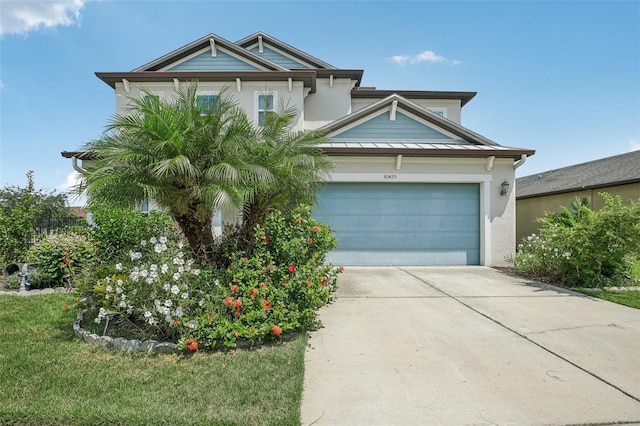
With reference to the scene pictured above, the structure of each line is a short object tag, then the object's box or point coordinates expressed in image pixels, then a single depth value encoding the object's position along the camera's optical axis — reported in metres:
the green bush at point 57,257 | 7.11
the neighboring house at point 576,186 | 12.84
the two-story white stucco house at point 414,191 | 10.06
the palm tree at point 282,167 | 5.07
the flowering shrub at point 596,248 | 7.24
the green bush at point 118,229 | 6.08
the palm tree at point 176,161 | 4.21
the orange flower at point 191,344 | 3.69
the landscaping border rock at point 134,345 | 3.96
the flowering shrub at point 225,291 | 3.97
